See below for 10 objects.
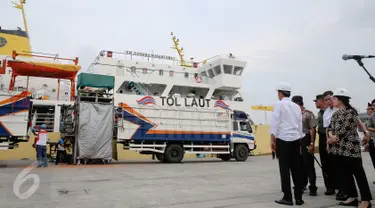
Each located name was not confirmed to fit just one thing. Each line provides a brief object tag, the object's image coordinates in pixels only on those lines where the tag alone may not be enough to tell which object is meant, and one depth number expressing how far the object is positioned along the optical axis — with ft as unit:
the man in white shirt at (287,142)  12.83
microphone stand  16.02
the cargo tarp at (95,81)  37.35
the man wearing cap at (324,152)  15.71
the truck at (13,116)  33.65
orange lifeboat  50.21
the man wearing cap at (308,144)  15.49
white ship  65.51
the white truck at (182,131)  39.34
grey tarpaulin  36.37
